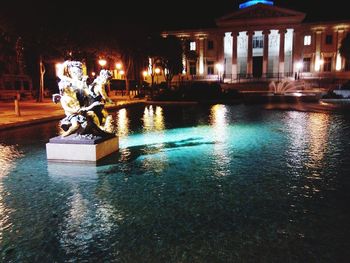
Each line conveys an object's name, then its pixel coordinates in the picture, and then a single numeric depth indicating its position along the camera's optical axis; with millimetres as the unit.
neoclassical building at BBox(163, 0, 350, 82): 57875
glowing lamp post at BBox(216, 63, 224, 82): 62781
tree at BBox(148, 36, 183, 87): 38750
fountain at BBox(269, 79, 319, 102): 40188
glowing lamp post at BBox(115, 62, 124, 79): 36316
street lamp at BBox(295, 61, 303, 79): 58806
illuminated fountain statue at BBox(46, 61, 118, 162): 7898
